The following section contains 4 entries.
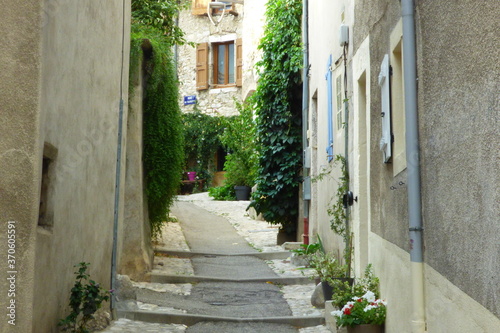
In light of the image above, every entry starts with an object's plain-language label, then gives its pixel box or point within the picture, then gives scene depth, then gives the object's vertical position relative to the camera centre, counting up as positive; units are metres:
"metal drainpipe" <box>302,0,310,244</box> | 12.51 +2.58
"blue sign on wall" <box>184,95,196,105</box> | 26.08 +4.56
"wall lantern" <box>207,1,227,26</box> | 25.88 +8.02
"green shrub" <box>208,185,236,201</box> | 21.19 +0.84
